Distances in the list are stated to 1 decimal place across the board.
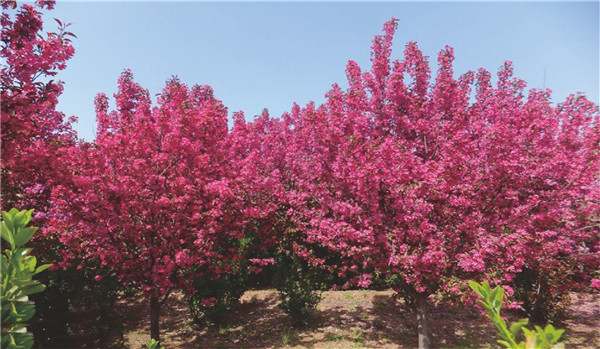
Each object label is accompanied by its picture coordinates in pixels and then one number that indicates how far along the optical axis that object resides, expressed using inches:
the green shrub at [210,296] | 347.9
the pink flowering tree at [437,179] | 250.5
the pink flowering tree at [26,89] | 178.7
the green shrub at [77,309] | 297.6
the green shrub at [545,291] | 354.6
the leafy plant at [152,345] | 73.0
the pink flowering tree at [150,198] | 239.1
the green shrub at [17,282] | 57.7
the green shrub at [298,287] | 347.6
